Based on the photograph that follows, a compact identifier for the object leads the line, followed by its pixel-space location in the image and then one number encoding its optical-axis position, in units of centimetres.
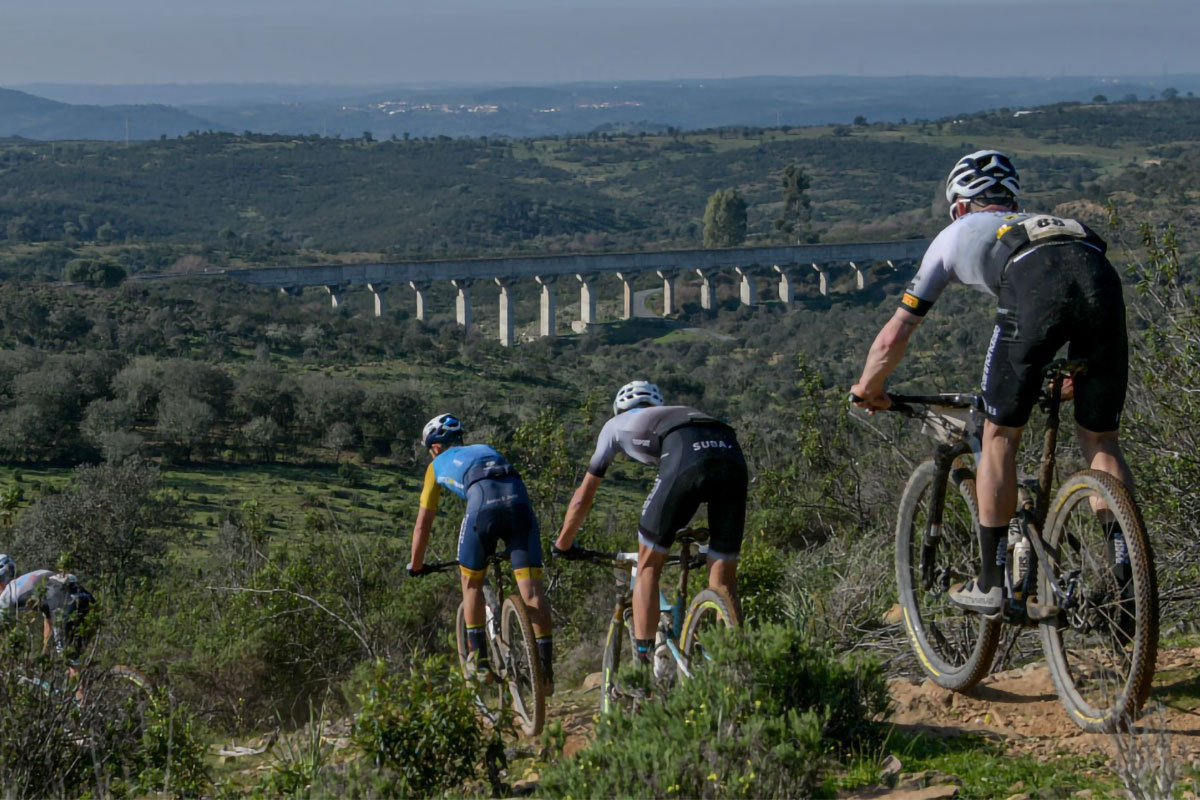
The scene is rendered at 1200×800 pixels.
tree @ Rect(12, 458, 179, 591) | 2328
